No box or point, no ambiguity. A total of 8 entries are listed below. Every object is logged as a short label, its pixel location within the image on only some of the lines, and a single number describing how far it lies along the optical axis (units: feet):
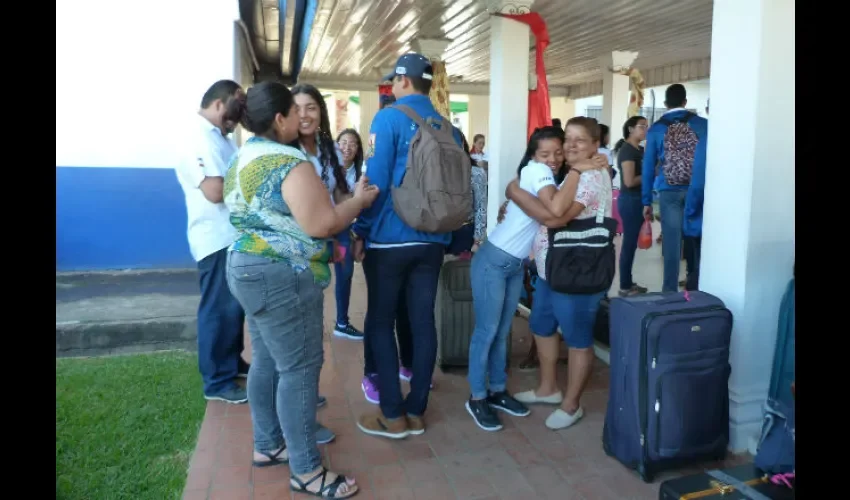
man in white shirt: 9.61
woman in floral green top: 6.92
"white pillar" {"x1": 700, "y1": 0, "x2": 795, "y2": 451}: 8.18
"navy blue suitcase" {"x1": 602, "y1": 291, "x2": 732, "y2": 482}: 7.80
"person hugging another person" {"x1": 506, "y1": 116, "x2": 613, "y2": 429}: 8.95
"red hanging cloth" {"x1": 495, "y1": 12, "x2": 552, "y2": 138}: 16.20
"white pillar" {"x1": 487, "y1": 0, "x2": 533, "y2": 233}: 17.37
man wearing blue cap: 8.43
